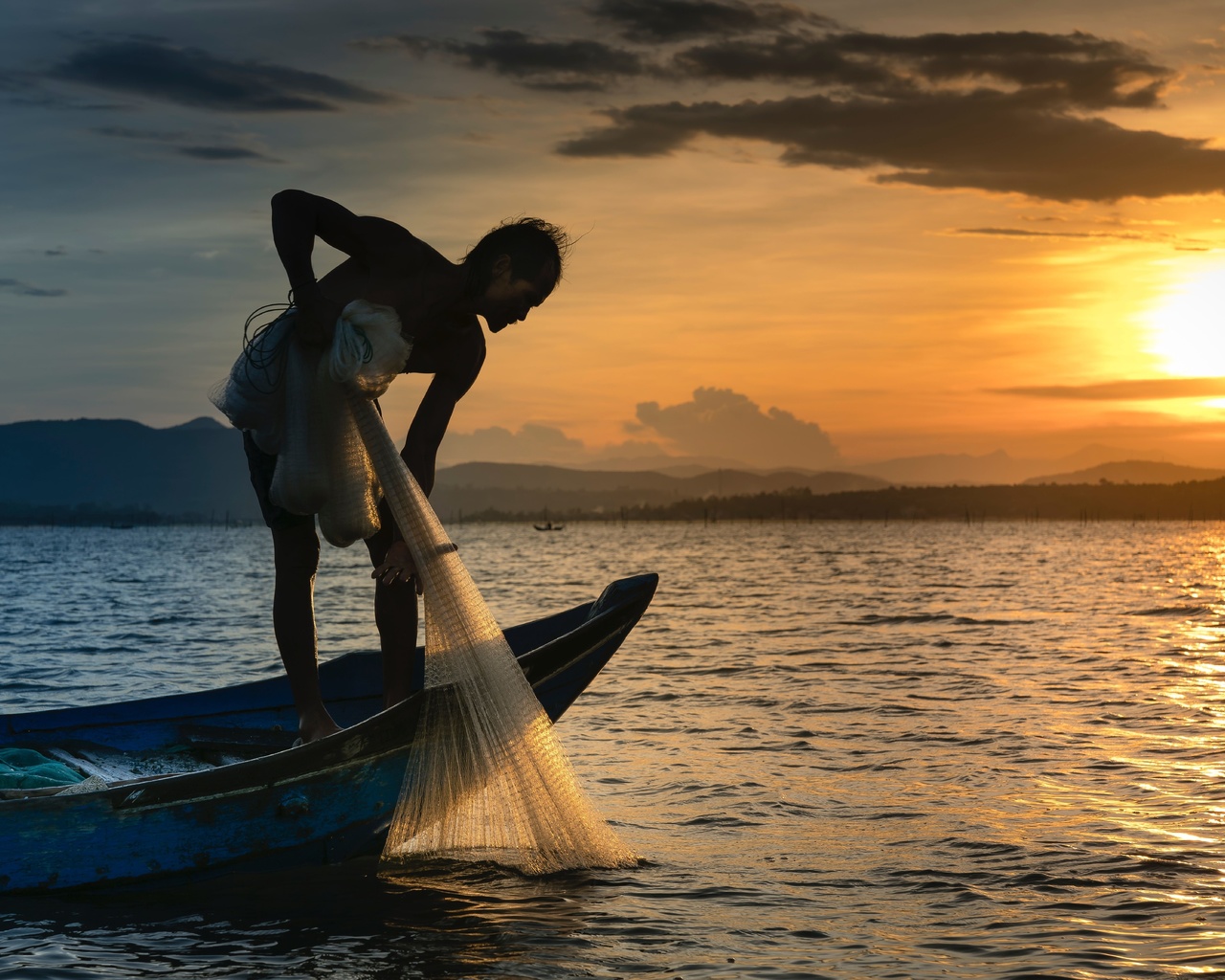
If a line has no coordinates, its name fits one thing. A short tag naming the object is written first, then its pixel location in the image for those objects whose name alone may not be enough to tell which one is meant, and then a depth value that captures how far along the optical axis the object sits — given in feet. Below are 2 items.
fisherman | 18.76
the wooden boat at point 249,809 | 19.74
